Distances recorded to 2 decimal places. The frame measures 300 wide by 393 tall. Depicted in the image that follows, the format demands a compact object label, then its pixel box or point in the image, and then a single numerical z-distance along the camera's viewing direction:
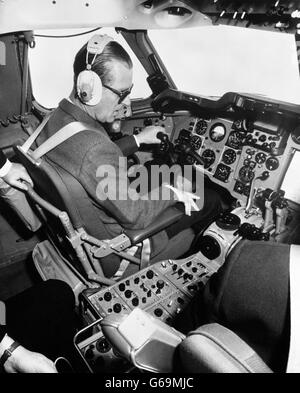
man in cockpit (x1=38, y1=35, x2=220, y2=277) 1.41
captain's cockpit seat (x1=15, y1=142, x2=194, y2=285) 1.35
